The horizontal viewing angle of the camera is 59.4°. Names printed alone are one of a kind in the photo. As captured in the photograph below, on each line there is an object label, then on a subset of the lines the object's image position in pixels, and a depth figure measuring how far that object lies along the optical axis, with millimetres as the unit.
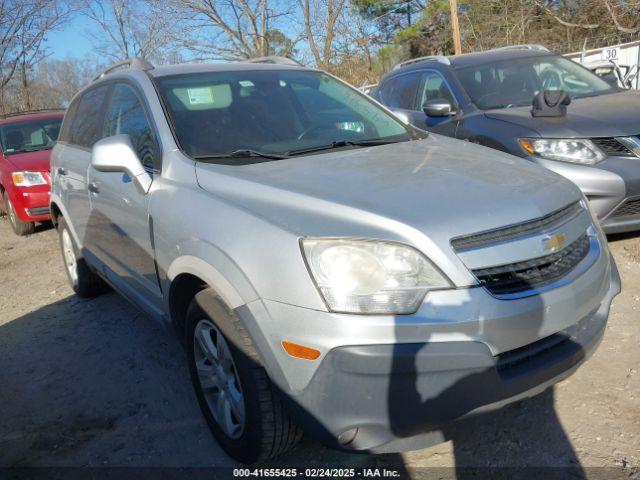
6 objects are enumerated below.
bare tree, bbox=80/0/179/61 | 23156
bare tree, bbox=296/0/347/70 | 23438
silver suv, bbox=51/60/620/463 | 1855
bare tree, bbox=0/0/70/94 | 19938
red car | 7164
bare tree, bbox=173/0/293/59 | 24516
